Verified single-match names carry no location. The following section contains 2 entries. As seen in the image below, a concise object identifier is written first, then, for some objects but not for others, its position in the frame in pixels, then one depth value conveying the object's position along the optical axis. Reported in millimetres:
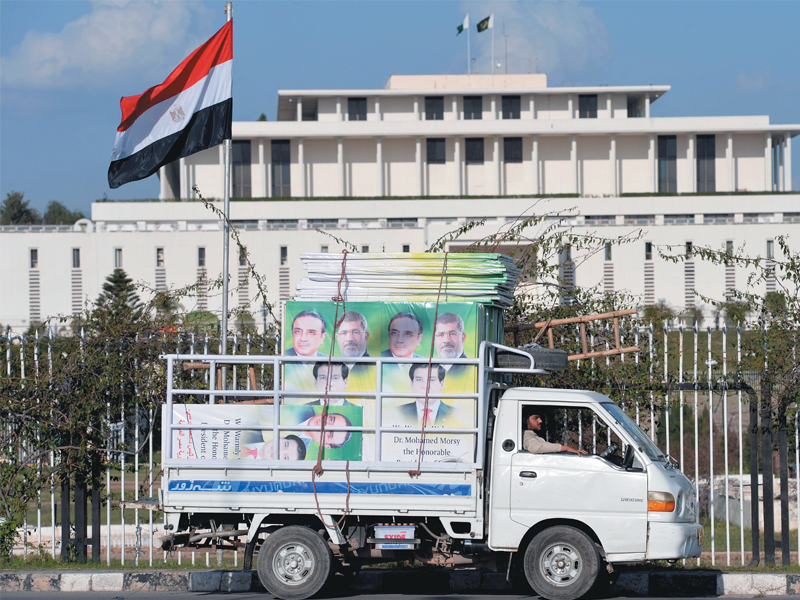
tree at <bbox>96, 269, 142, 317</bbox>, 124937
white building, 145875
